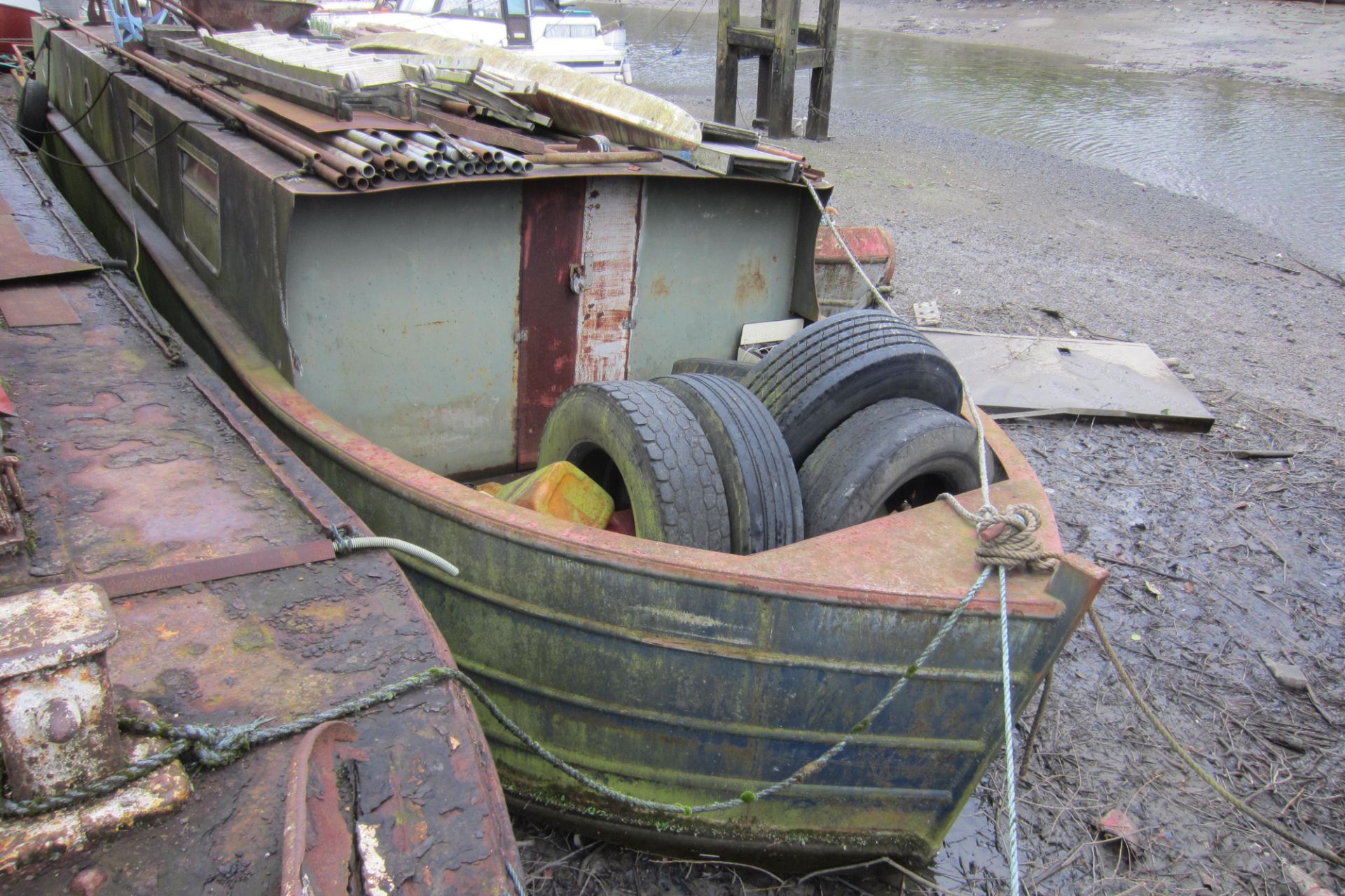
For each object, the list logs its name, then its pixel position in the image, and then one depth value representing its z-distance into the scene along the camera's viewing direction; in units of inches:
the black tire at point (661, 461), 119.4
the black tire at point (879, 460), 126.3
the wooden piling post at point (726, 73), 472.1
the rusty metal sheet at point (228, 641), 61.3
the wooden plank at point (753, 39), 465.1
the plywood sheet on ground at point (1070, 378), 248.8
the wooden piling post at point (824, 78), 487.8
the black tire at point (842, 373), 135.3
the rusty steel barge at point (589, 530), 108.3
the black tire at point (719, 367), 166.7
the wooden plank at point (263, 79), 144.9
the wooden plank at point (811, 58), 475.5
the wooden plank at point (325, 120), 138.1
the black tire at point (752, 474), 122.2
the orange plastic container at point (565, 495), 128.3
